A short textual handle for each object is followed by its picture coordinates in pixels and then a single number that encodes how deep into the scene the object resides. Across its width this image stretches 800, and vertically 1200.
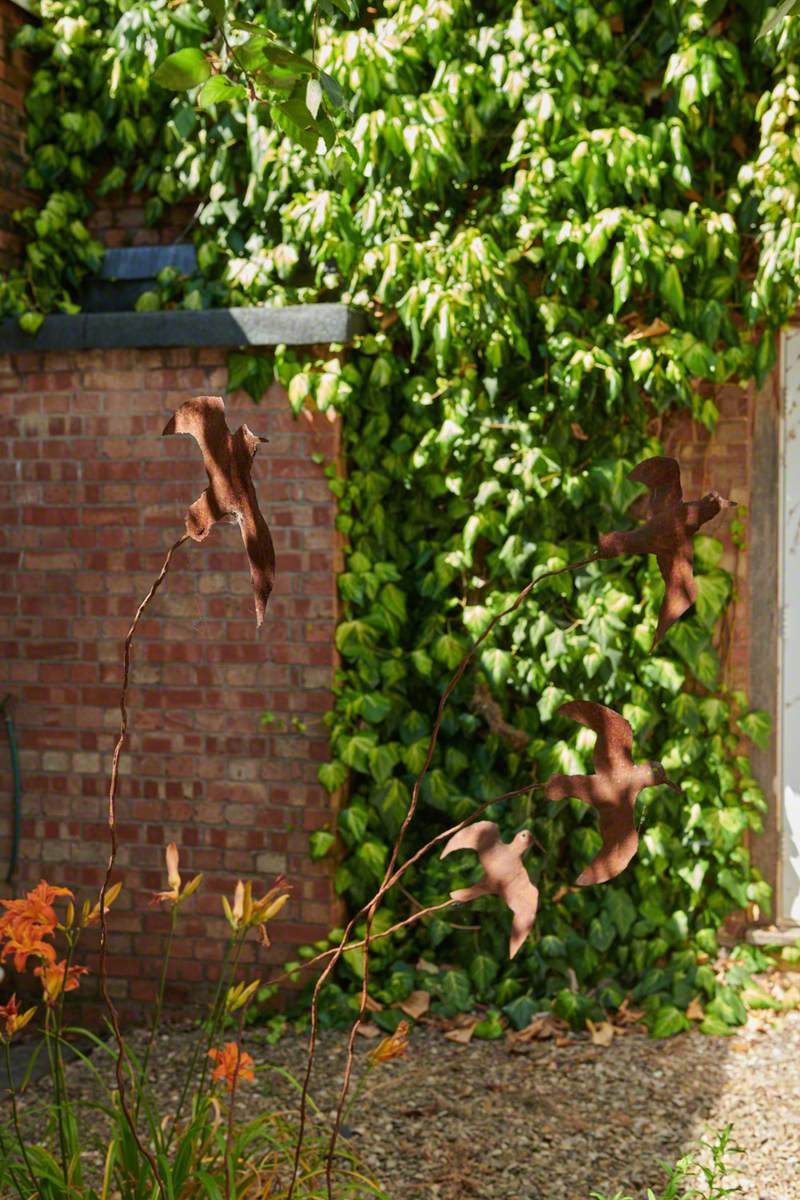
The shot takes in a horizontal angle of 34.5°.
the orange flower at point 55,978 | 2.23
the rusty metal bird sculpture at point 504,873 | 1.79
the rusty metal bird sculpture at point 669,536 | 1.74
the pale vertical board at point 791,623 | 4.30
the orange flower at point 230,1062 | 2.25
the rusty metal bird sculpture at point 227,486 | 1.70
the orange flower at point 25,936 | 2.16
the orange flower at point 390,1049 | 2.17
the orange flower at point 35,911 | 2.16
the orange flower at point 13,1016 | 2.19
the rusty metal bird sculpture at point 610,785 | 1.75
